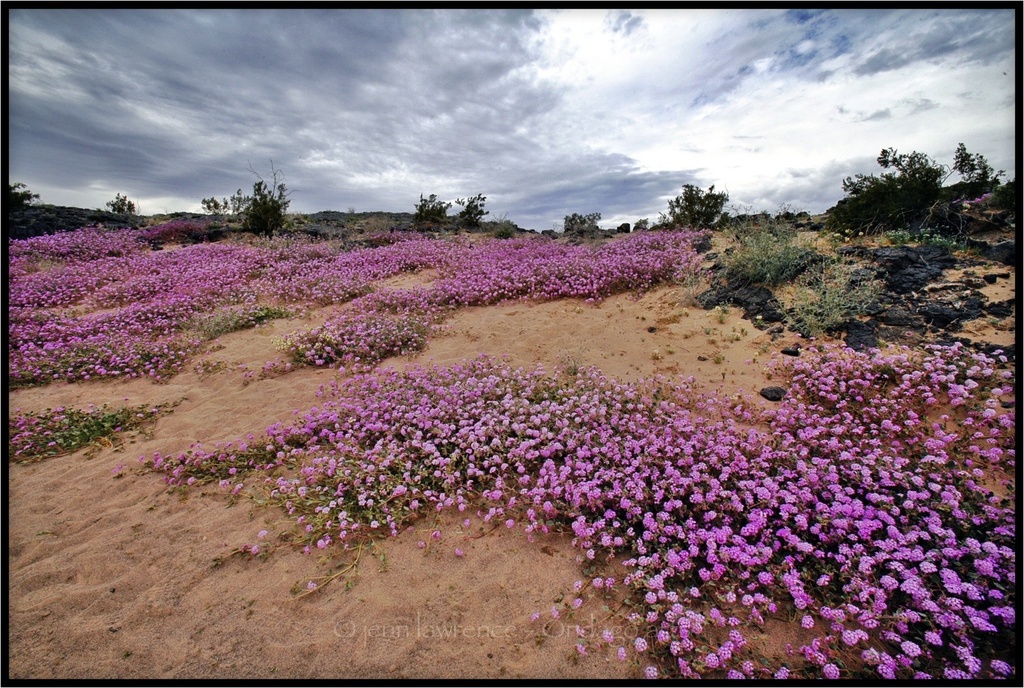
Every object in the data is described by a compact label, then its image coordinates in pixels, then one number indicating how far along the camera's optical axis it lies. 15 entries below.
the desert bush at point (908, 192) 10.73
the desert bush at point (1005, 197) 8.88
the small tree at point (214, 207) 32.09
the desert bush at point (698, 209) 16.80
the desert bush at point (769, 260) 8.52
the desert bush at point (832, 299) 6.47
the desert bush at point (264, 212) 21.27
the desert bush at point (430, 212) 24.78
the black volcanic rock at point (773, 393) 5.19
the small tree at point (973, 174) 10.86
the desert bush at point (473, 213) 23.95
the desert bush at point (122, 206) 29.59
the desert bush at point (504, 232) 19.77
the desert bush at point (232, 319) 9.02
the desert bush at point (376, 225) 22.84
